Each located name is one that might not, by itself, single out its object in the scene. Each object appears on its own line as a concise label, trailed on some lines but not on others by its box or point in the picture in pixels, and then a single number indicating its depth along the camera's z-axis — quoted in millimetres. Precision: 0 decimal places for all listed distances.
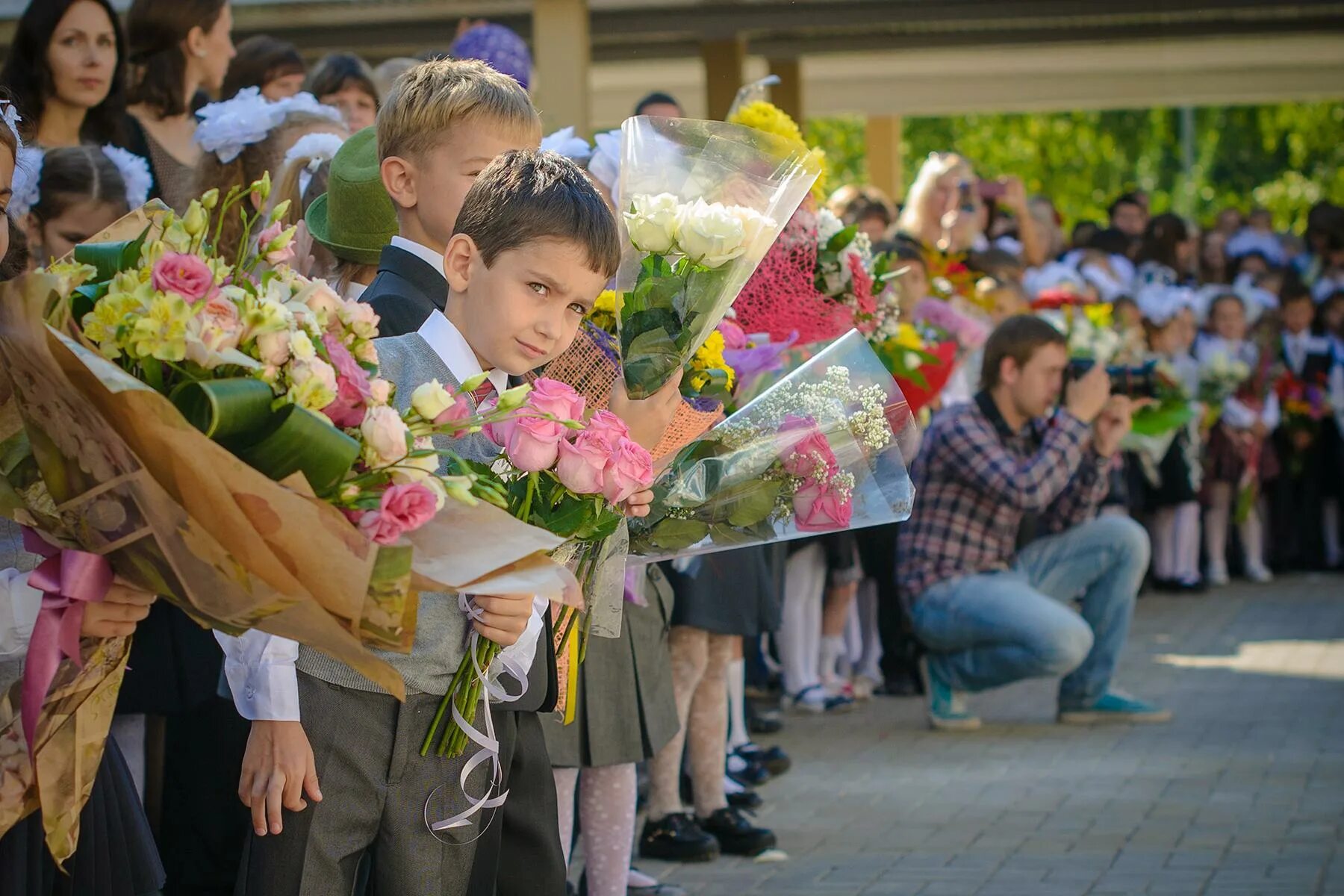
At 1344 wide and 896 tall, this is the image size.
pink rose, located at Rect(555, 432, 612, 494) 5324
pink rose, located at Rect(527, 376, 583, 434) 5266
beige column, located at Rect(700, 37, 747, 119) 30375
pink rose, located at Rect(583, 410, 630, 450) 5406
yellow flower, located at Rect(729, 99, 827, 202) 9930
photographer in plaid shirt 14117
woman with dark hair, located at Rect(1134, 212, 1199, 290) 25969
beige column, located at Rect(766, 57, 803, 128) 33875
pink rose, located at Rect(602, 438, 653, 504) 5367
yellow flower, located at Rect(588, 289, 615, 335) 7418
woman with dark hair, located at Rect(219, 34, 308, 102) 12305
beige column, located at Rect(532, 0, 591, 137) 23922
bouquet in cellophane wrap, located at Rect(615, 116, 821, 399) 6121
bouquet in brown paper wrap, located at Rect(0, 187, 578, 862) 4266
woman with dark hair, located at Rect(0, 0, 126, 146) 11289
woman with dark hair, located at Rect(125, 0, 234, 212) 12187
